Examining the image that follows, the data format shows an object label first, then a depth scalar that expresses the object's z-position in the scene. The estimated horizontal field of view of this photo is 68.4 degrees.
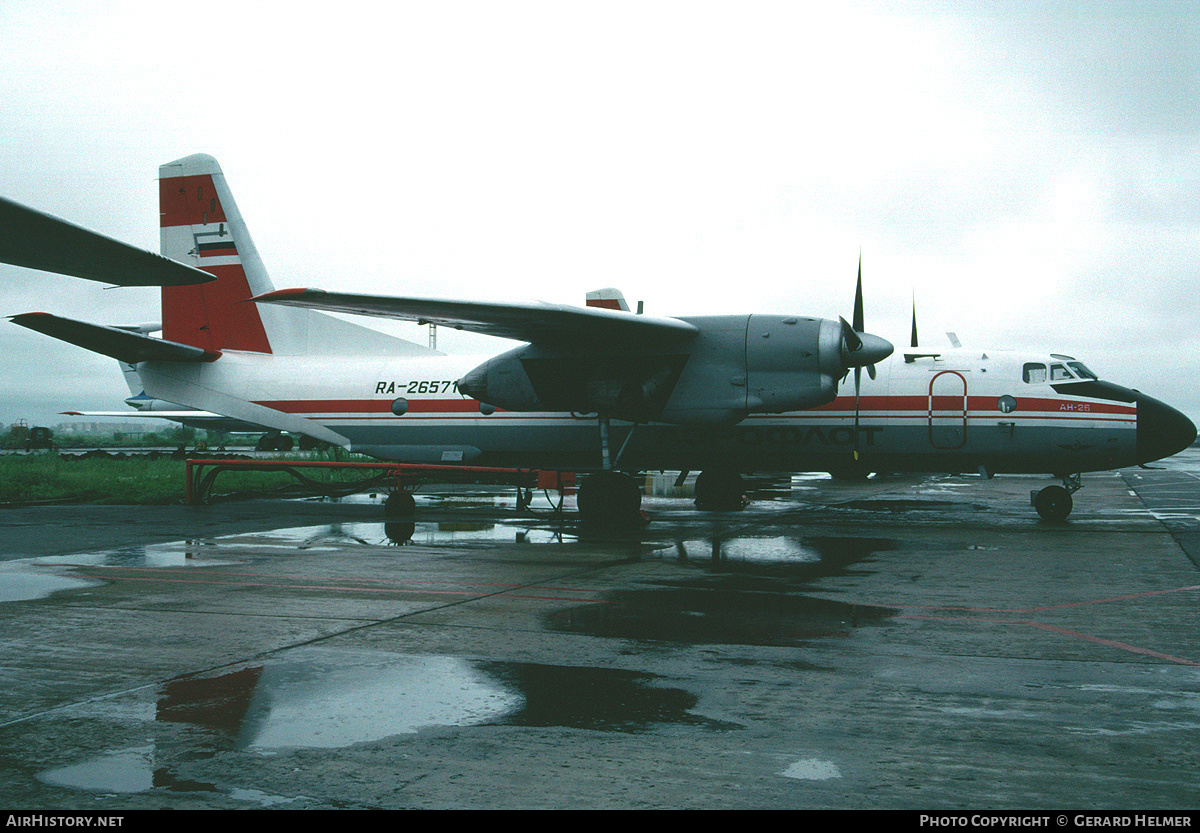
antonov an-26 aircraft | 15.34
